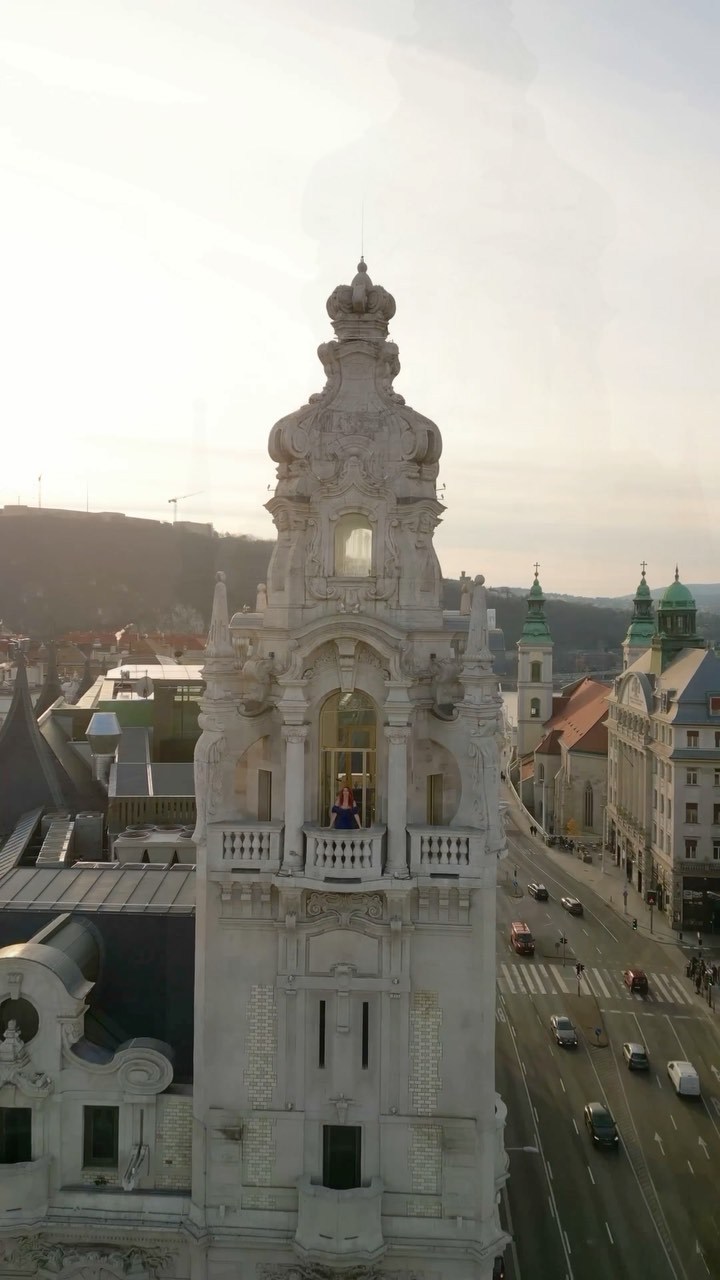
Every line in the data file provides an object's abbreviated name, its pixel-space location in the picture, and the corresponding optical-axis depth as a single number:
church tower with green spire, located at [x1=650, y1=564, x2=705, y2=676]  98.54
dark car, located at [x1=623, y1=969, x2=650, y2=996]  65.04
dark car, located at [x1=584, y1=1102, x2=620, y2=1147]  44.76
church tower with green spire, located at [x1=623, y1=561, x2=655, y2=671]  132.12
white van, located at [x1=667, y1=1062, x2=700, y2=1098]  50.06
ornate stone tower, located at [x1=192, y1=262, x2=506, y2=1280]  23.33
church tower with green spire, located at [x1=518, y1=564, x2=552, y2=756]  139.88
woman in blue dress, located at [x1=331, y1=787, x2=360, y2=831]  24.36
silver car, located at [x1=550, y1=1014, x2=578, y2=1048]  55.62
